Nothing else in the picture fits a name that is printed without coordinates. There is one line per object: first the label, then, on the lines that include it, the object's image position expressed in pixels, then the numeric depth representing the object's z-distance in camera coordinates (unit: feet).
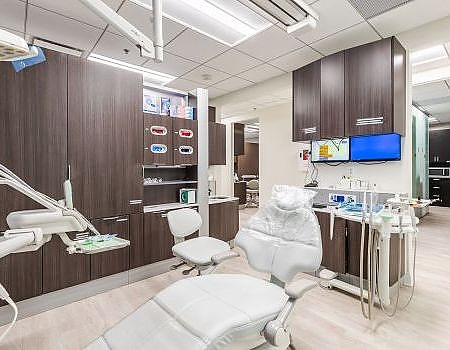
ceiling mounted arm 4.90
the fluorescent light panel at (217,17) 9.27
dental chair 4.26
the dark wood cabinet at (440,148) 29.19
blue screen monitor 10.80
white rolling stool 8.10
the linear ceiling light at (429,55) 13.10
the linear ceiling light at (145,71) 13.30
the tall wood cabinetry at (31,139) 7.78
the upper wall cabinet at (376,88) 10.08
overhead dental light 3.27
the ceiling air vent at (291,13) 7.82
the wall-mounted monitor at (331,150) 12.11
